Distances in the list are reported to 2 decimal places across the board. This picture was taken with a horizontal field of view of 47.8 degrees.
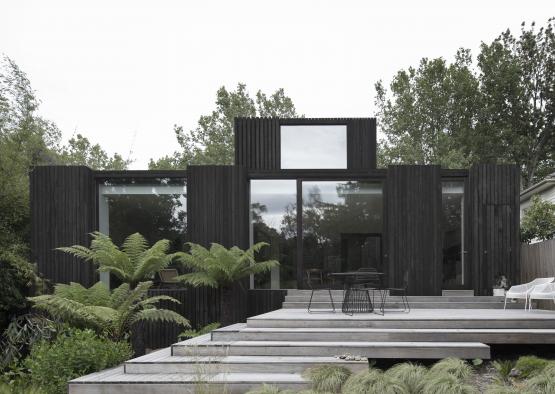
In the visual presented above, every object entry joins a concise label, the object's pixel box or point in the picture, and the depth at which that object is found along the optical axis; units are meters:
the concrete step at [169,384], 5.24
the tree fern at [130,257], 9.22
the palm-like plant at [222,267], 9.56
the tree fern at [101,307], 7.34
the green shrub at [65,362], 5.95
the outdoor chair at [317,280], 10.69
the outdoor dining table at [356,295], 8.59
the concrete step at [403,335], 6.80
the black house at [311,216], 10.69
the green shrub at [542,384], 4.73
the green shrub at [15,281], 9.75
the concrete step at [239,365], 5.74
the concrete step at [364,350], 6.27
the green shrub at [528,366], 5.84
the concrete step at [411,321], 7.32
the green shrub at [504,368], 5.97
